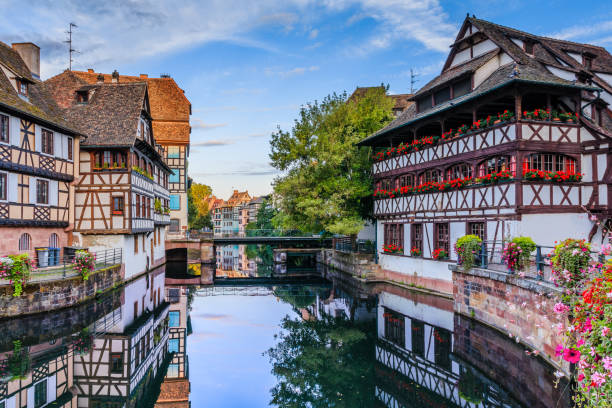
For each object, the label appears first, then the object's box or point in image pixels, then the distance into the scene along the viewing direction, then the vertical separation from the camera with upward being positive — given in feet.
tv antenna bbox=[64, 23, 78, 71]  109.81 +39.44
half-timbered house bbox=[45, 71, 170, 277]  80.33 +9.97
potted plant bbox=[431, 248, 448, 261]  68.69 -5.43
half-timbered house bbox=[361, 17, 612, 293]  56.95 +8.99
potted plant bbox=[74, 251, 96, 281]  60.23 -5.55
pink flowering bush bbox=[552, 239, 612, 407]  15.44 -4.42
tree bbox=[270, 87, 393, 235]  95.71 +11.36
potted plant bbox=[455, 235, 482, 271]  53.26 -3.75
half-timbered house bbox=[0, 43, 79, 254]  60.85 +8.67
